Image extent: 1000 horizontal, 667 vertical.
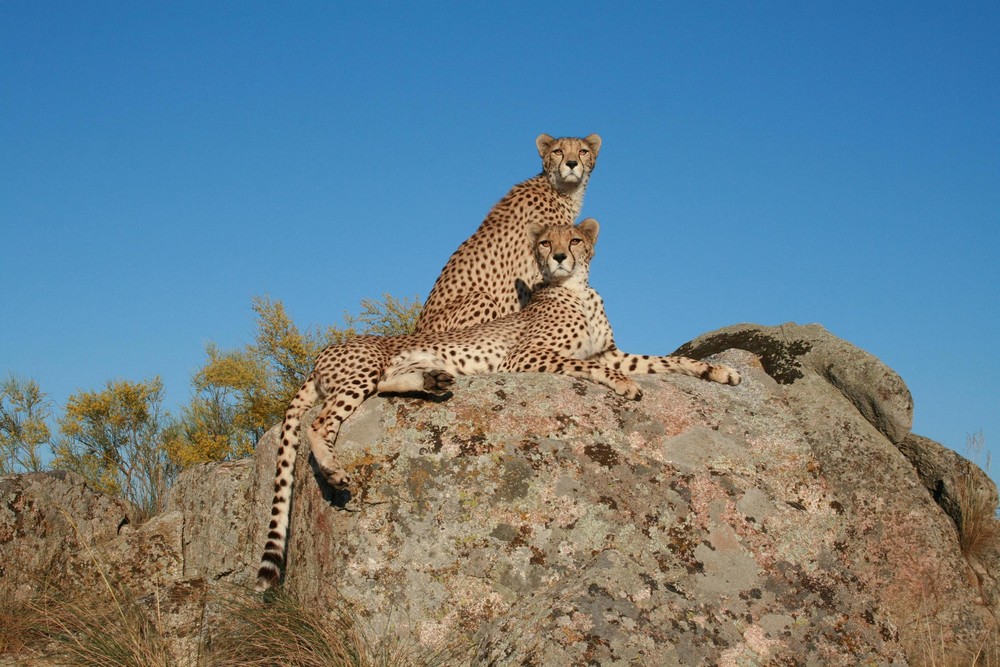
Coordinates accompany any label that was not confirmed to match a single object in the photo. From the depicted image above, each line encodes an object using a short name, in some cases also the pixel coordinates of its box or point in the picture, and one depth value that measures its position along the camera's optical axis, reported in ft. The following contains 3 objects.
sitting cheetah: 26.50
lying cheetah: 19.01
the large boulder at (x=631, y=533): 15.16
